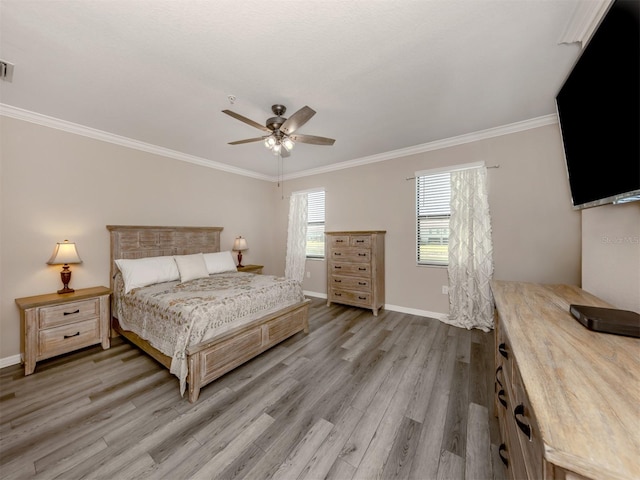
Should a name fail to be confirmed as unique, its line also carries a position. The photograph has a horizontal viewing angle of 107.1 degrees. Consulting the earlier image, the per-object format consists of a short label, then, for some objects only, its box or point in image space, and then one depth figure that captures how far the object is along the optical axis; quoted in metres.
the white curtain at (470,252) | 3.19
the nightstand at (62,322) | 2.32
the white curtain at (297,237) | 5.04
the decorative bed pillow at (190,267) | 3.21
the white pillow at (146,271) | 2.86
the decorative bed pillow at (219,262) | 3.73
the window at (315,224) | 4.96
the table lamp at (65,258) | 2.62
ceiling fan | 2.18
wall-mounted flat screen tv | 1.04
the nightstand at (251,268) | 4.44
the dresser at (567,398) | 0.49
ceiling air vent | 1.91
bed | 2.02
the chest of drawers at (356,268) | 3.82
